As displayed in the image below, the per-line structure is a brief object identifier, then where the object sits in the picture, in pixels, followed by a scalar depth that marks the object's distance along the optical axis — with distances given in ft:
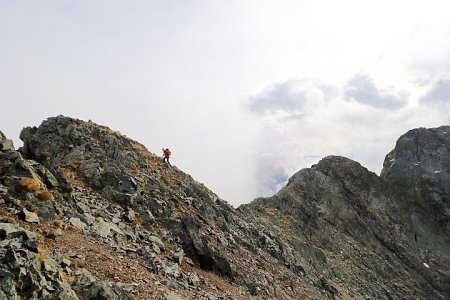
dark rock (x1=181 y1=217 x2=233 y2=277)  90.07
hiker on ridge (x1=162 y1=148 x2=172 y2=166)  132.26
